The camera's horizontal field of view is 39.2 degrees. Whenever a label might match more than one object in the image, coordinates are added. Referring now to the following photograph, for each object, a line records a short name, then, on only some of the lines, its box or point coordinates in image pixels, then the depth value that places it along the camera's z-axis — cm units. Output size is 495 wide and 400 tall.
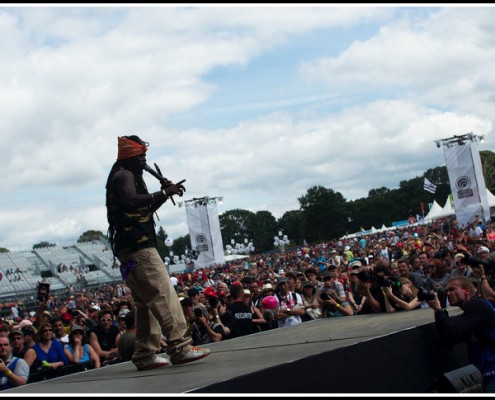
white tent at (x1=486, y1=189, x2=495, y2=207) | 4893
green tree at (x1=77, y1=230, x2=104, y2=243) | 7050
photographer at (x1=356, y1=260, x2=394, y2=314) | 813
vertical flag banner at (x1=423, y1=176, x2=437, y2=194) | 3888
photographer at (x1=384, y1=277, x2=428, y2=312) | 788
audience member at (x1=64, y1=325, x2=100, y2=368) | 823
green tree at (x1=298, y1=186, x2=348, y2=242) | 11075
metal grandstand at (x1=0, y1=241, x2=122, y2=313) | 5162
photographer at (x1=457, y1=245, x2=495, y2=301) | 619
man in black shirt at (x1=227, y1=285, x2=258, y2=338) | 888
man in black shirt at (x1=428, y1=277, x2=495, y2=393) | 521
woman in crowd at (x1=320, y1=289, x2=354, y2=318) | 874
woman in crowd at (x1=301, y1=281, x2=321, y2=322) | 961
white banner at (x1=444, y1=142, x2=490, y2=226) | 2602
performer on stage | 519
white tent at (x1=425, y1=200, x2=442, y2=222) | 5460
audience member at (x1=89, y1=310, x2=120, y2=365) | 883
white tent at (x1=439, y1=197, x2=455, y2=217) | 5335
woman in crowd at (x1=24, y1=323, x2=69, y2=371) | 774
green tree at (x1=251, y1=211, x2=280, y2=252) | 12339
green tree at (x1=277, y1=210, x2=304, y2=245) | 12466
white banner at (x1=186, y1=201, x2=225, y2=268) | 3581
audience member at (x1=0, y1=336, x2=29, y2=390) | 677
